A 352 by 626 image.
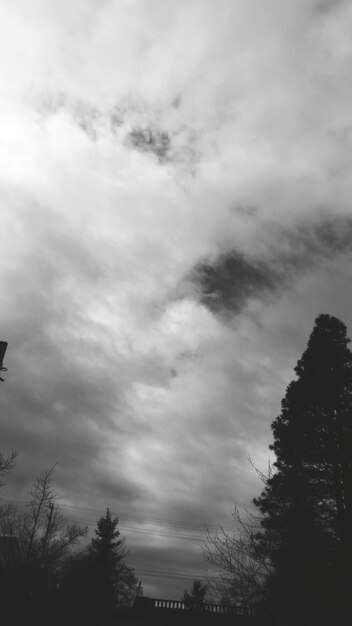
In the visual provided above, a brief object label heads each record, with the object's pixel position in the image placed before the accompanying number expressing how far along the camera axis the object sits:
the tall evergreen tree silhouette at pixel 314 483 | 11.93
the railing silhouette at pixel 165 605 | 18.59
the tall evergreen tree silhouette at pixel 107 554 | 36.46
